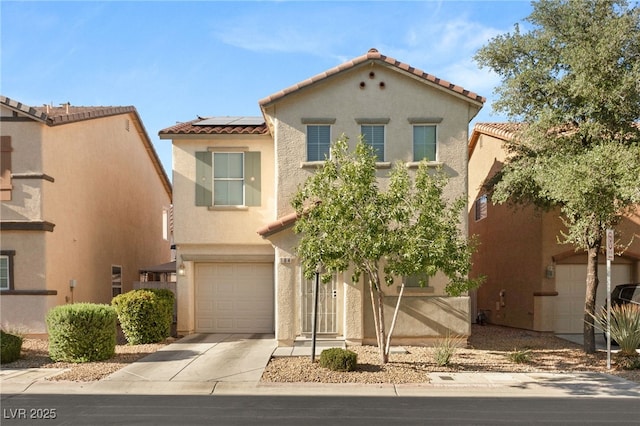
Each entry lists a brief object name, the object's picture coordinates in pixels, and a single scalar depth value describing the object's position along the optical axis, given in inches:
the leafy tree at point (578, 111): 441.7
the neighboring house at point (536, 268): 631.8
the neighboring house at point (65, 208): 564.7
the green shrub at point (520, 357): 459.5
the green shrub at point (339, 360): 410.6
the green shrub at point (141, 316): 528.1
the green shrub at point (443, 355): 439.5
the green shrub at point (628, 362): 433.7
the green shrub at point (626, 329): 451.8
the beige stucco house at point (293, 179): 528.4
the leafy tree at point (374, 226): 395.5
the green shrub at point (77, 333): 441.1
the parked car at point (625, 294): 554.9
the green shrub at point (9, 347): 439.5
